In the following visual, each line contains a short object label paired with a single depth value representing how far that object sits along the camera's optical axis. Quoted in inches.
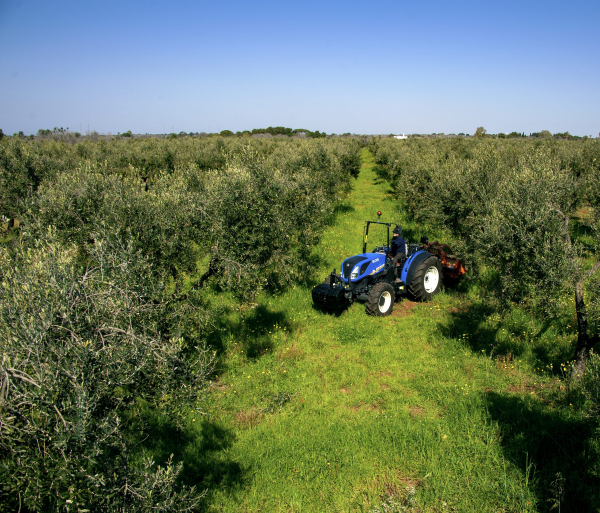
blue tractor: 417.1
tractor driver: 465.4
